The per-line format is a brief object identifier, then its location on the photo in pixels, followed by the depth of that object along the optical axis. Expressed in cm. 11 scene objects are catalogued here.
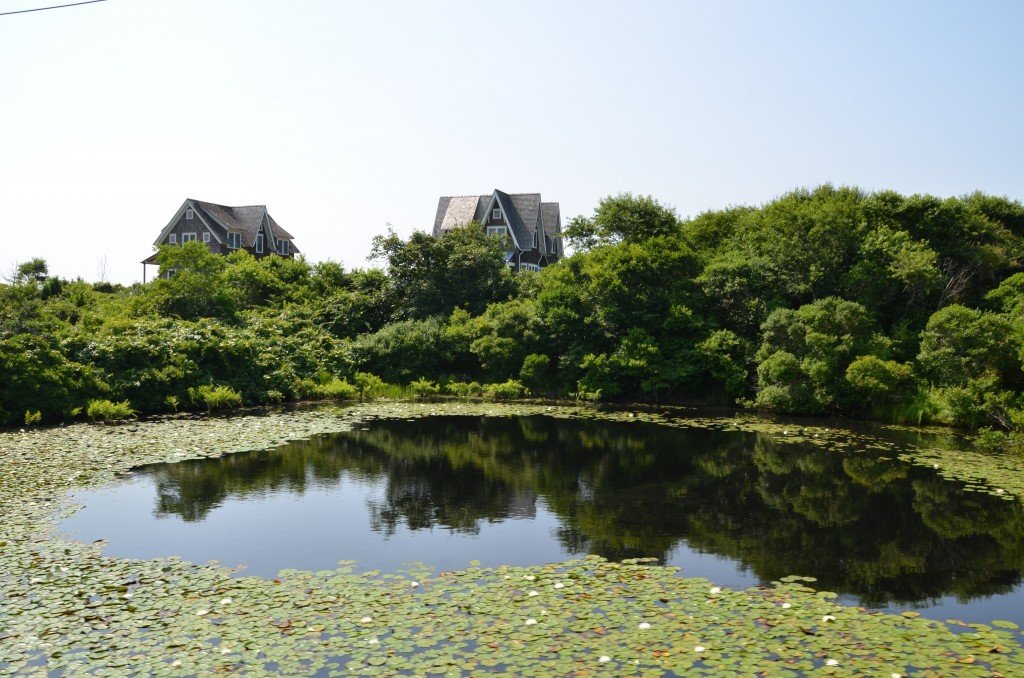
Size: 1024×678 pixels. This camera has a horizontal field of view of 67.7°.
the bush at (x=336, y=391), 3256
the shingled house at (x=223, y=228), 5684
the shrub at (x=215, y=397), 2703
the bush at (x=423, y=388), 3469
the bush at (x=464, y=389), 3462
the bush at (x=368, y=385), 3447
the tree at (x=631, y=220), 3734
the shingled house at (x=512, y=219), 5609
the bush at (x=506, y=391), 3350
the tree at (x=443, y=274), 4084
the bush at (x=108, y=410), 2408
